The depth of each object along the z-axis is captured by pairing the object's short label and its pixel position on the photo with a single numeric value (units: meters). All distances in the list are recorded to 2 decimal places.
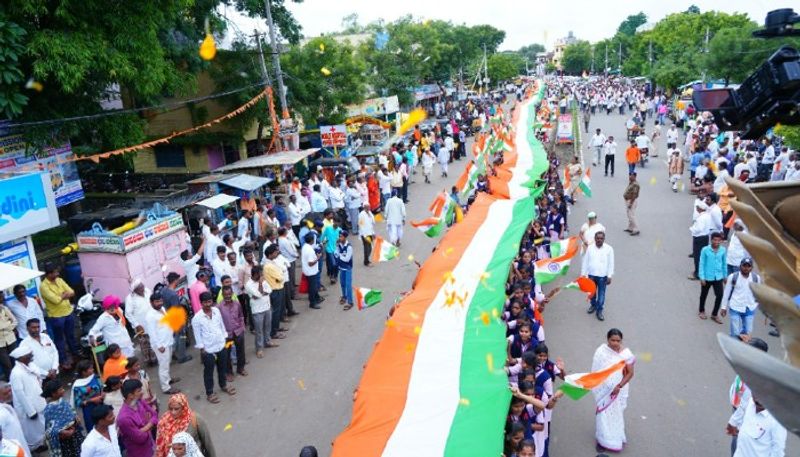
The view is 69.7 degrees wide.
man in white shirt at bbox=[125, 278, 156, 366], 7.65
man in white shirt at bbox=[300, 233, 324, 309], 9.62
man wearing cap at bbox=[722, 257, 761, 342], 7.33
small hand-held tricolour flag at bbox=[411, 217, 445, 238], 9.96
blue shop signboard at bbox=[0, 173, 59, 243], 8.81
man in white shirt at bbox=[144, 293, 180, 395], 7.30
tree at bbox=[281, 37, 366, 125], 20.11
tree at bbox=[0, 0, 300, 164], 10.00
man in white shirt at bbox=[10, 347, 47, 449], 5.89
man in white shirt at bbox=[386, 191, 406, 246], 12.56
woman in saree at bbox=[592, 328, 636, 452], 5.54
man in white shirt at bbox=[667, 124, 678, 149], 19.66
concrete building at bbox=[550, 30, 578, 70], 128.18
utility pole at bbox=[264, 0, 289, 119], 16.41
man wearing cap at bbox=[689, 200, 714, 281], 9.98
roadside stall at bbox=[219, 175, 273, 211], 14.36
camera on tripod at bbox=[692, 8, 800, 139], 2.28
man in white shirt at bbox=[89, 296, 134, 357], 7.10
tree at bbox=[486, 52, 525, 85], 61.59
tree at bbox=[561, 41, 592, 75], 92.81
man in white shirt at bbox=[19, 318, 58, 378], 6.50
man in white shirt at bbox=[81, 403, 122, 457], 4.68
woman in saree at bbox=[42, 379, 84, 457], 5.34
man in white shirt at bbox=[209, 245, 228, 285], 8.93
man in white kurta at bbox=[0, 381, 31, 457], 5.21
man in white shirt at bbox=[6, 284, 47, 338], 7.74
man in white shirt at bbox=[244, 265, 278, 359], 8.03
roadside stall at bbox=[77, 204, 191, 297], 9.71
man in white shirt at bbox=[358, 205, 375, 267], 12.03
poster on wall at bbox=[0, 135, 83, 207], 11.70
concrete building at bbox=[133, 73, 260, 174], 20.14
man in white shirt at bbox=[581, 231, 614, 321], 8.70
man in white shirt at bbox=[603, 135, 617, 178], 18.48
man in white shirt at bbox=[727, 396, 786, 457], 4.49
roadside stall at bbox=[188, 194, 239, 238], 12.52
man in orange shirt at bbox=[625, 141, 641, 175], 17.19
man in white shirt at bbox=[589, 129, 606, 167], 19.92
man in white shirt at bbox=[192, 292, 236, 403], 6.85
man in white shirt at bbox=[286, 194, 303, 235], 12.98
